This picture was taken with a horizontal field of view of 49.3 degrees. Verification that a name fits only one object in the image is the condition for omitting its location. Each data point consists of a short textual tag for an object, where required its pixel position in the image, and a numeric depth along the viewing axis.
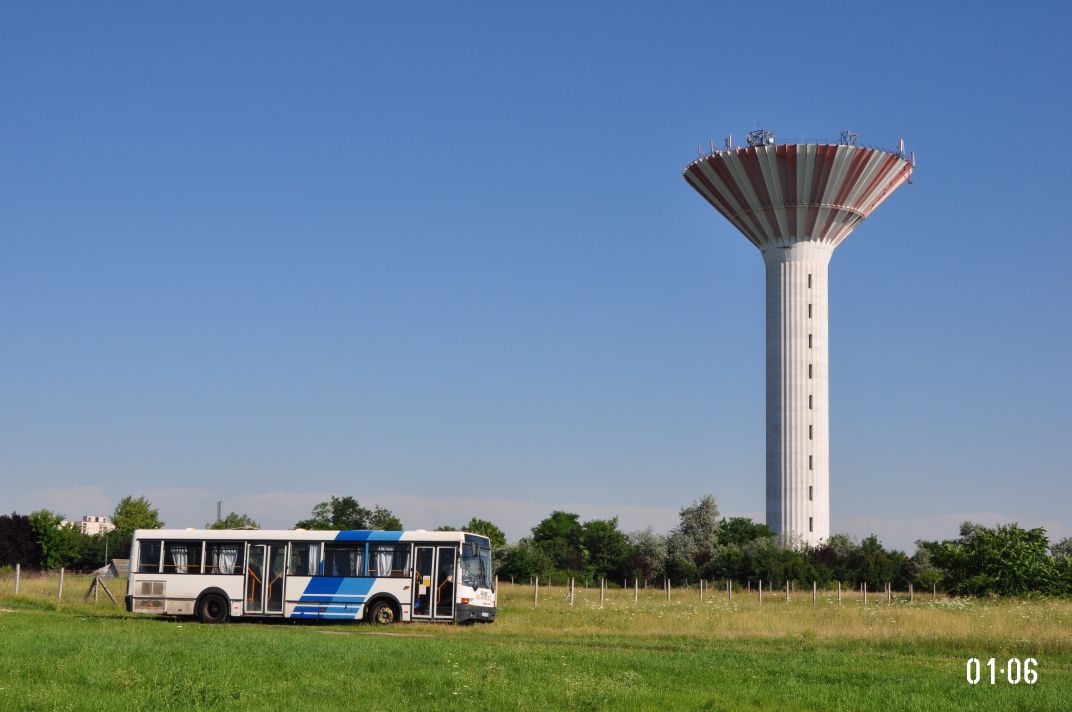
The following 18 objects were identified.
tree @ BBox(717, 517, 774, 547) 90.82
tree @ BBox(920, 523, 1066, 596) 59.03
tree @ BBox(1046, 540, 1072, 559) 84.13
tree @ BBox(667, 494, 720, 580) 78.75
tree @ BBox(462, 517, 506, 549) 89.44
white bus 36.81
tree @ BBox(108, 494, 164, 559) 105.13
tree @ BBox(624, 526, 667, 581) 78.81
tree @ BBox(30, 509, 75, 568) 87.69
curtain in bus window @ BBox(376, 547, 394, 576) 37.00
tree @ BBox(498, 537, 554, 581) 74.25
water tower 79.81
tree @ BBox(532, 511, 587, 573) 79.56
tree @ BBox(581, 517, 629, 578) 80.19
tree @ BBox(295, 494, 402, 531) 83.00
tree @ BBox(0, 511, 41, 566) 85.38
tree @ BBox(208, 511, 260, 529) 87.14
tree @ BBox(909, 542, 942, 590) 70.44
